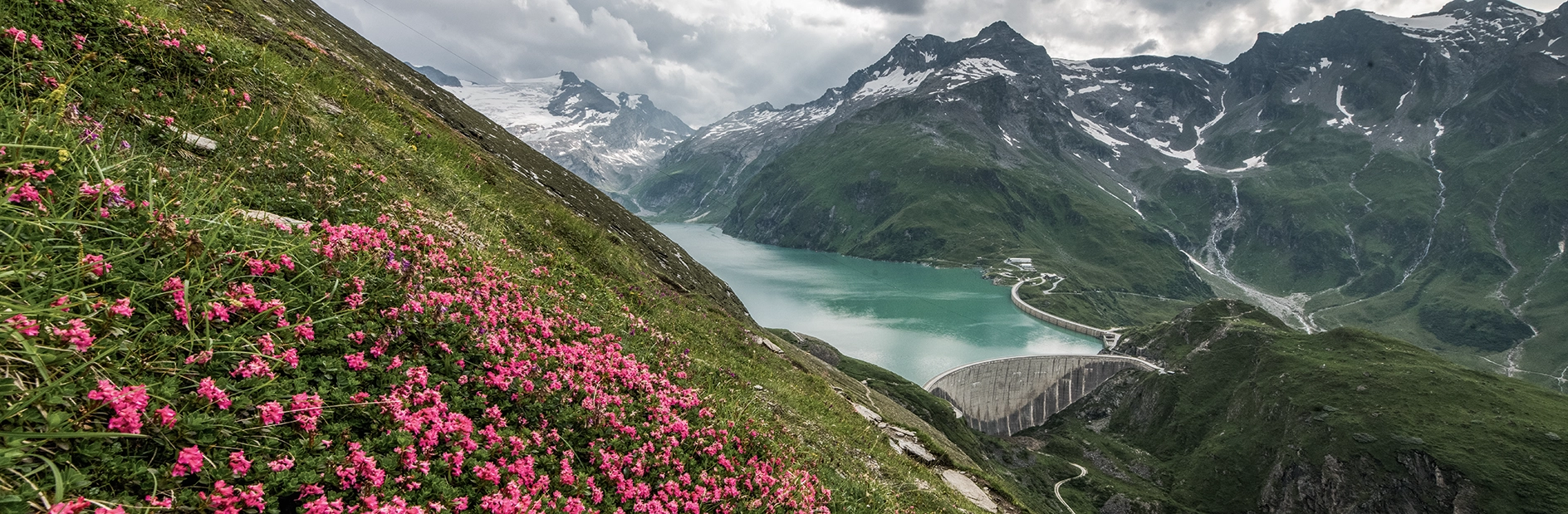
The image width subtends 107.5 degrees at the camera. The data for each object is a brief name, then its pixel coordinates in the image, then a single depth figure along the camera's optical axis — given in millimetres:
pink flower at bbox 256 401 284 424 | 3850
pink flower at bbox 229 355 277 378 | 3973
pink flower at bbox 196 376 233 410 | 3623
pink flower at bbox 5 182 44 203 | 3943
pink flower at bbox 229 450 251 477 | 3482
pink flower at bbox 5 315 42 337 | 3115
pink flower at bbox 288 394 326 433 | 4051
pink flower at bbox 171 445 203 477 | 3248
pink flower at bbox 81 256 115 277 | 3898
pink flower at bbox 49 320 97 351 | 3283
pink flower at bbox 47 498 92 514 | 2702
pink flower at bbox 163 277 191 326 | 3994
